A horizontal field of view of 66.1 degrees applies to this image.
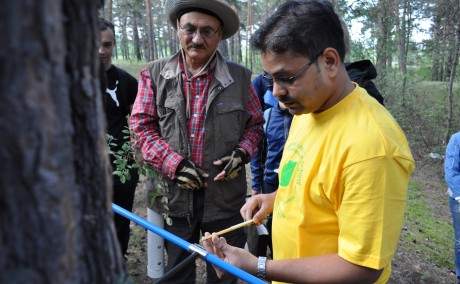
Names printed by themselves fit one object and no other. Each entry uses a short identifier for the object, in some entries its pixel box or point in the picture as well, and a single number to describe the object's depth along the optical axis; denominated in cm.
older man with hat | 251
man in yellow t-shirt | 122
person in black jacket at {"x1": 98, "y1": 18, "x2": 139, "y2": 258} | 317
